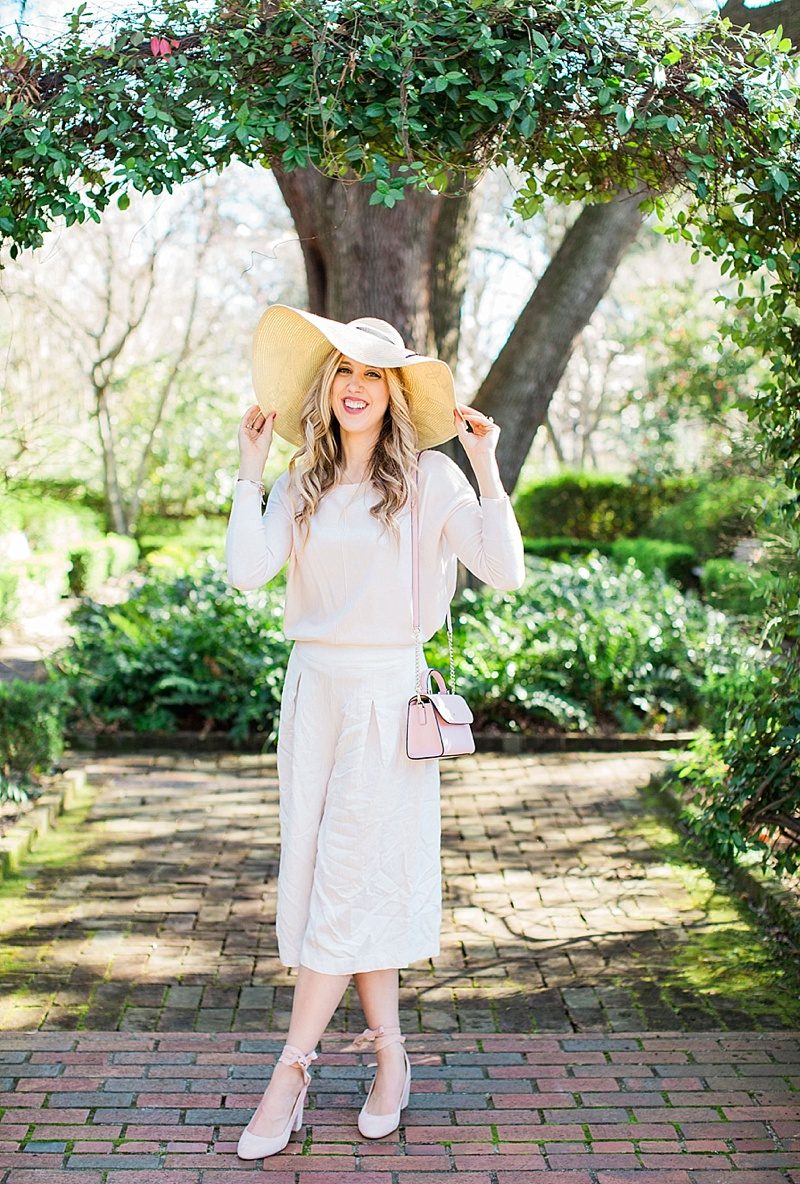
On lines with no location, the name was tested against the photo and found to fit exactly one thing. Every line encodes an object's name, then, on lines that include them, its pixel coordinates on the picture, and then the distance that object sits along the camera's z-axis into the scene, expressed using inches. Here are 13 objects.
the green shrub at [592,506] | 661.9
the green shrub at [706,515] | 467.2
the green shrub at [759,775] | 157.8
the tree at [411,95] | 128.1
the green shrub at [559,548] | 611.5
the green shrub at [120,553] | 588.1
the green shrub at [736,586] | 175.9
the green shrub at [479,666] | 294.4
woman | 122.3
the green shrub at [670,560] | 519.5
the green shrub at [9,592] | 383.8
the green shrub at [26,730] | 238.8
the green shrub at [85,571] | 531.2
